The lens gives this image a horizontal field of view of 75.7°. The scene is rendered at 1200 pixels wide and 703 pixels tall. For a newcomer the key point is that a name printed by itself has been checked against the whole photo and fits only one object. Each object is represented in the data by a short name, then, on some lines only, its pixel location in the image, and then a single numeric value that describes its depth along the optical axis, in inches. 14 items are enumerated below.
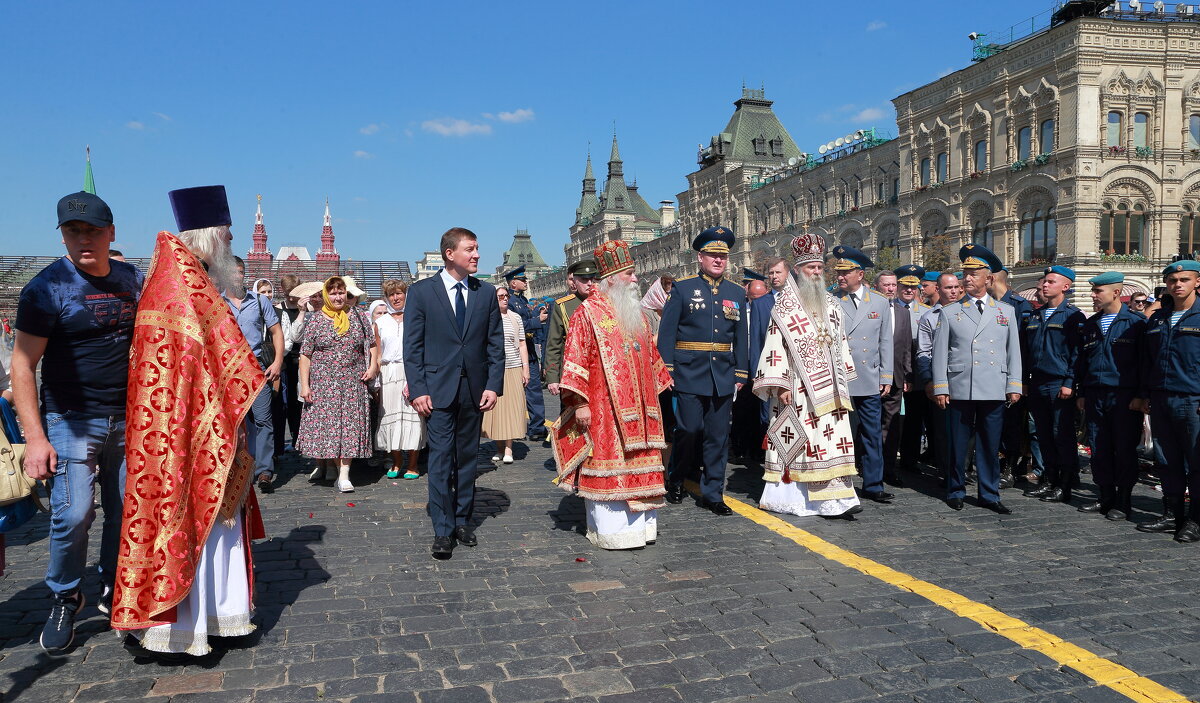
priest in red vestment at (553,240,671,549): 214.5
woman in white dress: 317.4
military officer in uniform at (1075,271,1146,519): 252.1
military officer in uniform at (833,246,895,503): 278.1
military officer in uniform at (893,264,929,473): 335.9
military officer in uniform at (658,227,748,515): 256.5
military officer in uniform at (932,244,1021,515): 262.7
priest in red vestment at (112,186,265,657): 133.4
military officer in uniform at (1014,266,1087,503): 277.9
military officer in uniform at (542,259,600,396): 373.4
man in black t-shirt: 137.1
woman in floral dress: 296.7
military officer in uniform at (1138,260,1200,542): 224.8
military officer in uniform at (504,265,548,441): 443.5
